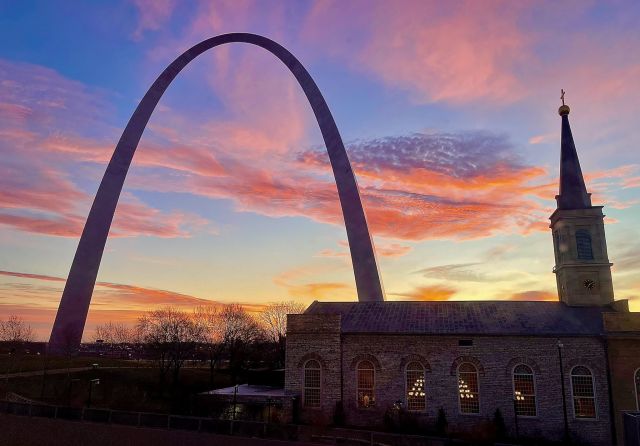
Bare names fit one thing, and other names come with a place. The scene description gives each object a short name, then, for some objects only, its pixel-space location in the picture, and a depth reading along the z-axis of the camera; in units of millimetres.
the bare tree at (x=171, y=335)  52094
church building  26250
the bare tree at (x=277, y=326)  80438
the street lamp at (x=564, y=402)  25766
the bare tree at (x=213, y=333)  68438
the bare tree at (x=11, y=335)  65125
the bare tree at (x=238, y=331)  61525
